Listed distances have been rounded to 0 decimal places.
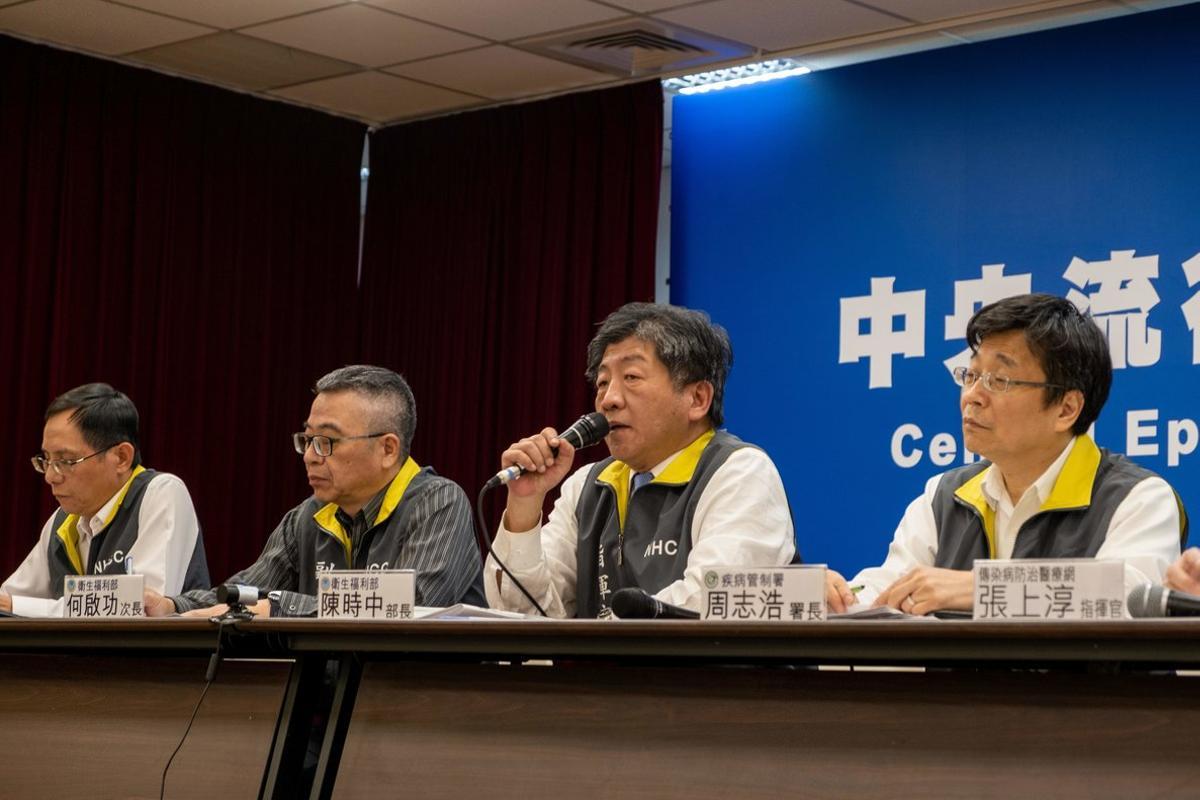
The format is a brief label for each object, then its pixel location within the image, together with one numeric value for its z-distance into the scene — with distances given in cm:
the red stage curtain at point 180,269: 530
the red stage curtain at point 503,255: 555
